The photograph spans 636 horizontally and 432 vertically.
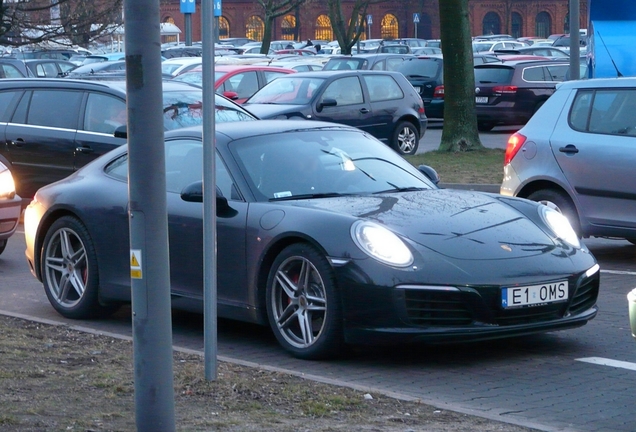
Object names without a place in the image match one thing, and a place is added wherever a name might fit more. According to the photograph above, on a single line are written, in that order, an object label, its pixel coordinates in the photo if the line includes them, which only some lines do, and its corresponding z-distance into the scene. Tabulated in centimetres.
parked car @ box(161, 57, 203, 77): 2650
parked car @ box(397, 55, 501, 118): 2791
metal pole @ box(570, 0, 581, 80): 1928
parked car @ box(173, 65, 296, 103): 2245
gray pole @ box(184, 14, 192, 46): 4438
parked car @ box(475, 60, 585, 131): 2555
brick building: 8944
